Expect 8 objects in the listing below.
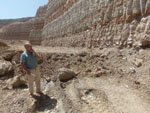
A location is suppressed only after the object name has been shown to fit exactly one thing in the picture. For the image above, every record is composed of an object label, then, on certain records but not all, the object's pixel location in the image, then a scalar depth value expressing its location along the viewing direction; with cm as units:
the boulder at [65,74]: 582
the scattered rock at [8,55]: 750
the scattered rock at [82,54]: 809
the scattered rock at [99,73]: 623
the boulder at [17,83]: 562
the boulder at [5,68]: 660
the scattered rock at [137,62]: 629
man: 475
